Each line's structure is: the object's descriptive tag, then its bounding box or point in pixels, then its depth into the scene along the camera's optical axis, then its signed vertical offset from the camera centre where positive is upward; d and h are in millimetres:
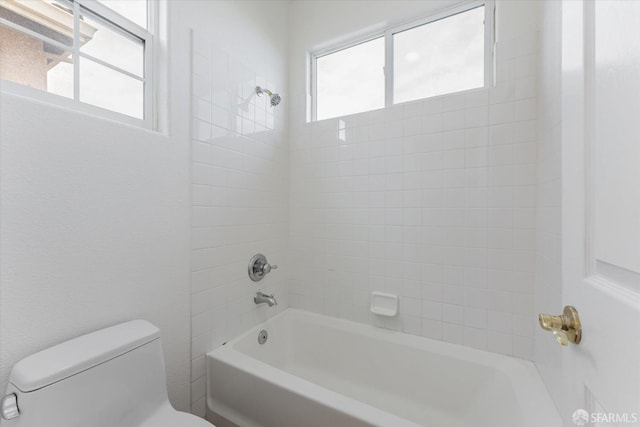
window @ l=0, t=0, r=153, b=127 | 897 +626
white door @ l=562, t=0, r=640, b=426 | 354 +14
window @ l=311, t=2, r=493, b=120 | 1535 +983
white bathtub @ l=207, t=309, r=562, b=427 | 1085 -872
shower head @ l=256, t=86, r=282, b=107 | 1765 +789
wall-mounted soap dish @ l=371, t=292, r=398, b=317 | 1654 -597
